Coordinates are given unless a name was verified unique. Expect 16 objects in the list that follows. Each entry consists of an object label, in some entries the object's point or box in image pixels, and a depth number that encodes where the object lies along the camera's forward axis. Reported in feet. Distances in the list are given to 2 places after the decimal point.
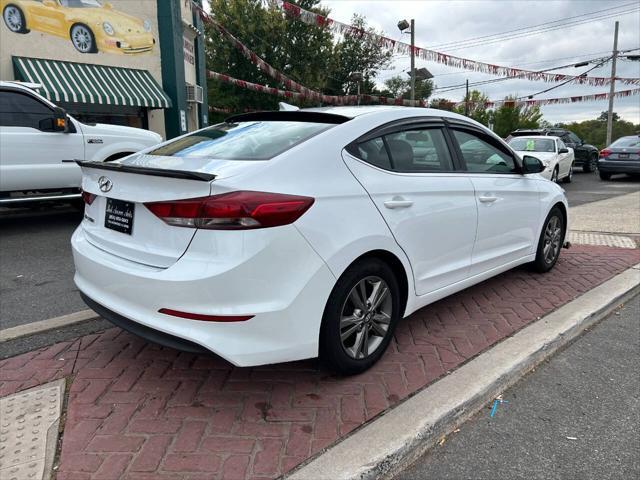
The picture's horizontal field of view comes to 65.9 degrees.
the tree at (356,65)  137.39
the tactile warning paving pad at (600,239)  21.49
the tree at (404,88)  181.29
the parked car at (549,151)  44.09
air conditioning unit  50.98
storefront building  38.22
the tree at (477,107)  98.73
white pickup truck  22.30
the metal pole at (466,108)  99.95
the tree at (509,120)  162.20
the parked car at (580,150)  64.90
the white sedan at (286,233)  7.72
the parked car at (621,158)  51.70
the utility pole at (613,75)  90.86
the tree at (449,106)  104.34
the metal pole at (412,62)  69.33
